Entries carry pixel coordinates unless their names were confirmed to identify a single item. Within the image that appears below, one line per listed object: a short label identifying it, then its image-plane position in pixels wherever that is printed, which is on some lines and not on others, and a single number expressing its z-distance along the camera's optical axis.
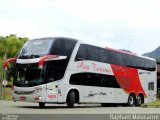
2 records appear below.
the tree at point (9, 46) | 61.20
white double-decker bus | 16.83
